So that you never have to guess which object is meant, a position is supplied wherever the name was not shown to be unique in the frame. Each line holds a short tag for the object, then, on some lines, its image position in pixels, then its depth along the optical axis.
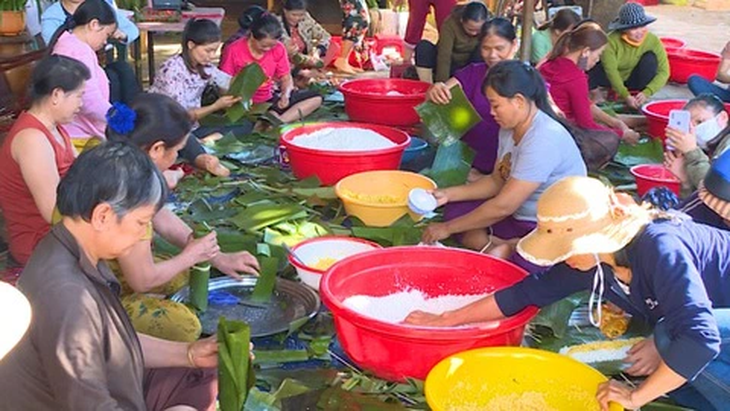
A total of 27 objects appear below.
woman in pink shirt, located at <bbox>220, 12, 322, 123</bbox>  4.94
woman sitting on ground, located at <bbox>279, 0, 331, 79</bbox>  6.35
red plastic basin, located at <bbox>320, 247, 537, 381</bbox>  2.18
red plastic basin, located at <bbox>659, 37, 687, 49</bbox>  7.36
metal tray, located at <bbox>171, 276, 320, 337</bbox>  2.71
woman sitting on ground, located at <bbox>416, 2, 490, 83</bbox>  5.17
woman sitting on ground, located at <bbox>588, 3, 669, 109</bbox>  5.68
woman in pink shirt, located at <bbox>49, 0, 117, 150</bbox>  3.81
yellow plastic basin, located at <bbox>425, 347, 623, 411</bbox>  2.08
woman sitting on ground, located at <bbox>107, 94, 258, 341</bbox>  2.38
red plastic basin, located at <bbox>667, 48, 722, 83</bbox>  6.67
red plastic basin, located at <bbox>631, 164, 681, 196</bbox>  3.92
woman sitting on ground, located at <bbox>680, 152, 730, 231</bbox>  2.32
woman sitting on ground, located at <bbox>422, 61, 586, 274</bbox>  3.03
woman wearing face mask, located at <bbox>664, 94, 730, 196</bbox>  3.32
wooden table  6.29
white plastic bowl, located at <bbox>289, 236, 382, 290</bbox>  3.05
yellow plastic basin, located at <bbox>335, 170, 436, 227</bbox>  3.42
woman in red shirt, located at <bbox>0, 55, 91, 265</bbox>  2.74
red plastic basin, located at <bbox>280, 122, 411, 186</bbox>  3.80
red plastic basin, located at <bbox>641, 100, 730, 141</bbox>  4.87
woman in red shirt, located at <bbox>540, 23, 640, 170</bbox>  4.30
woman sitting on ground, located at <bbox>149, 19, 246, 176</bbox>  4.43
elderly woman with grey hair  1.57
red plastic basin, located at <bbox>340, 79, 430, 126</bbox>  4.75
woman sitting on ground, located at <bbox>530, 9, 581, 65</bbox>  5.43
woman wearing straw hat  1.90
